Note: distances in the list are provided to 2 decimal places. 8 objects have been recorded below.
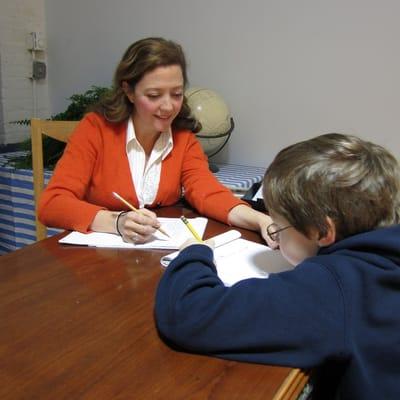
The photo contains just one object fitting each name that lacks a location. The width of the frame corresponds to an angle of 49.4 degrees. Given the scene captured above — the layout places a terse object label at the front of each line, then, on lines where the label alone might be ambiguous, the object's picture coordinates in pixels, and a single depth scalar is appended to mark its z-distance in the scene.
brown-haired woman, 1.28
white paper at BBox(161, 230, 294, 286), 0.83
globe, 1.99
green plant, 2.17
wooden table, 0.53
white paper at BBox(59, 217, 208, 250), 1.00
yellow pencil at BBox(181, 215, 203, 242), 0.96
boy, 0.58
